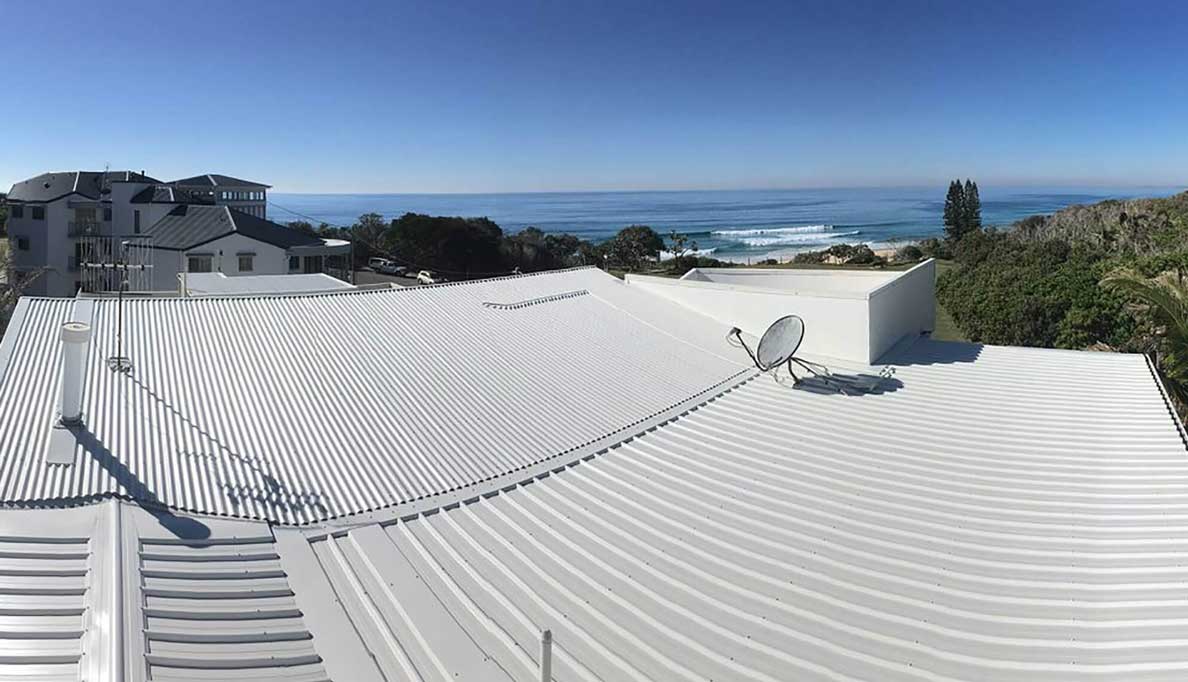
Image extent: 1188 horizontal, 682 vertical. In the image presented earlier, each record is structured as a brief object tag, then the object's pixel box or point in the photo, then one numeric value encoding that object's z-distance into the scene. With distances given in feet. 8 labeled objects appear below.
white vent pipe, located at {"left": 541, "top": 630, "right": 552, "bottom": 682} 13.08
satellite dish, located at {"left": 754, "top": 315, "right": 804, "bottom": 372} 36.40
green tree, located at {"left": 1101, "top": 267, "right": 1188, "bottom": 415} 45.37
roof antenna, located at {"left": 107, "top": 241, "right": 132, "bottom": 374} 27.14
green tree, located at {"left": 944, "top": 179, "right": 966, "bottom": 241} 231.09
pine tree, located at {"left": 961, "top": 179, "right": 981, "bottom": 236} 230.27
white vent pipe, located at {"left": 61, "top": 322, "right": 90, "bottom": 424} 21.13
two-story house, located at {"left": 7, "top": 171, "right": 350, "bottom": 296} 99.35
